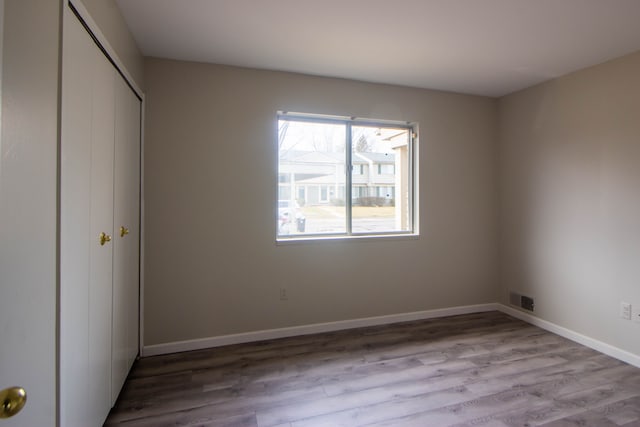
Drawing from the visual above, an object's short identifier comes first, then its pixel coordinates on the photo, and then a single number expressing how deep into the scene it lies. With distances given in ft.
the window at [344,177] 10.16
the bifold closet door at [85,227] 4.07
